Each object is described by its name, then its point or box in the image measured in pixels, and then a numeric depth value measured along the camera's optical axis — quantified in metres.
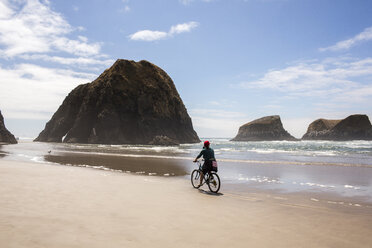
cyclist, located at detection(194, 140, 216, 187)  11.36
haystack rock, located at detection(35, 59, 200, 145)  90.52
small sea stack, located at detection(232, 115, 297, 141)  187.38
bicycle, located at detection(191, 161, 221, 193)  10.79
